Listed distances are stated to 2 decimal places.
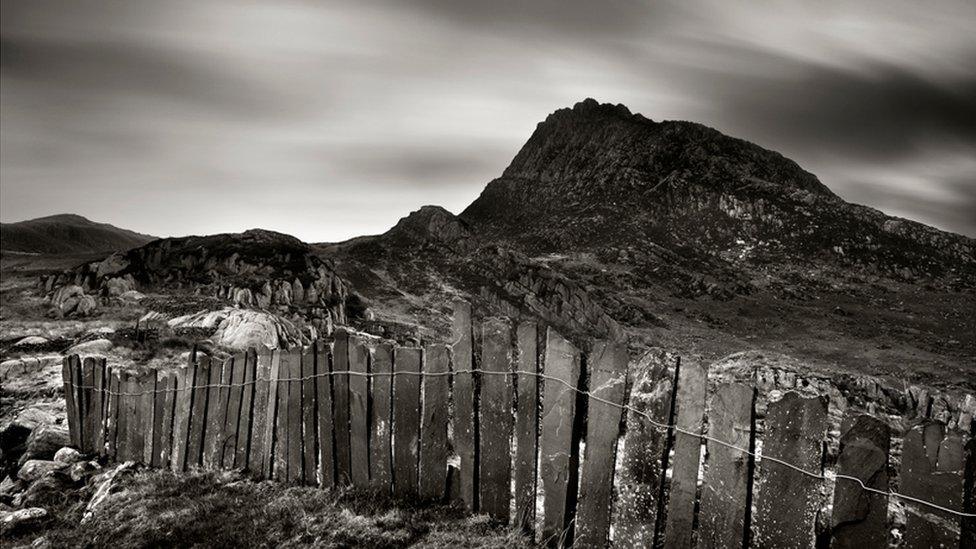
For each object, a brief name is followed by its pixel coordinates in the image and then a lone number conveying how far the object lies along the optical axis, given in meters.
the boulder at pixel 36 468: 7.41
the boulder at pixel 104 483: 6.21
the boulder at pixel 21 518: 5.87
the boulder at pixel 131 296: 30.36
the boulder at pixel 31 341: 16.64
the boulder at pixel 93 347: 14.63
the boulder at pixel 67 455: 8.21
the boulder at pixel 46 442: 8.56
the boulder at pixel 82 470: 7.61
